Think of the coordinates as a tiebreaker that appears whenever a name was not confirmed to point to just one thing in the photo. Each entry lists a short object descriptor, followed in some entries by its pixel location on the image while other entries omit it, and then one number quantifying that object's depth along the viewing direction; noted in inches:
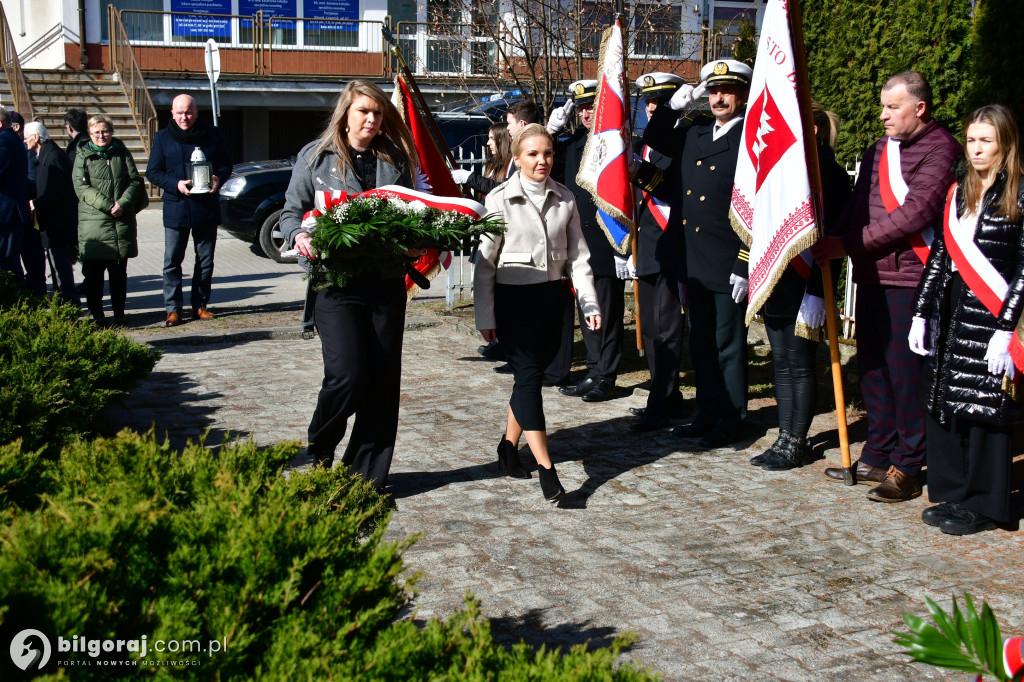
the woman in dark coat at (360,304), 214.8
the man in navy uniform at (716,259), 266.5
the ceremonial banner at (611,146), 290.2
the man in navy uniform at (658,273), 291.1
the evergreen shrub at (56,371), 217.6
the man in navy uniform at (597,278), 323.3
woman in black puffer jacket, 203.2
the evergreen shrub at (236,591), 104.9
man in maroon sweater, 225.3
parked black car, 634.8
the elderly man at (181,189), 434.0
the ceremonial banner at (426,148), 289.4
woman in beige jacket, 233.8
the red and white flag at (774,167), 238.7
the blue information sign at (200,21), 1106.1
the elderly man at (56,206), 429.4
